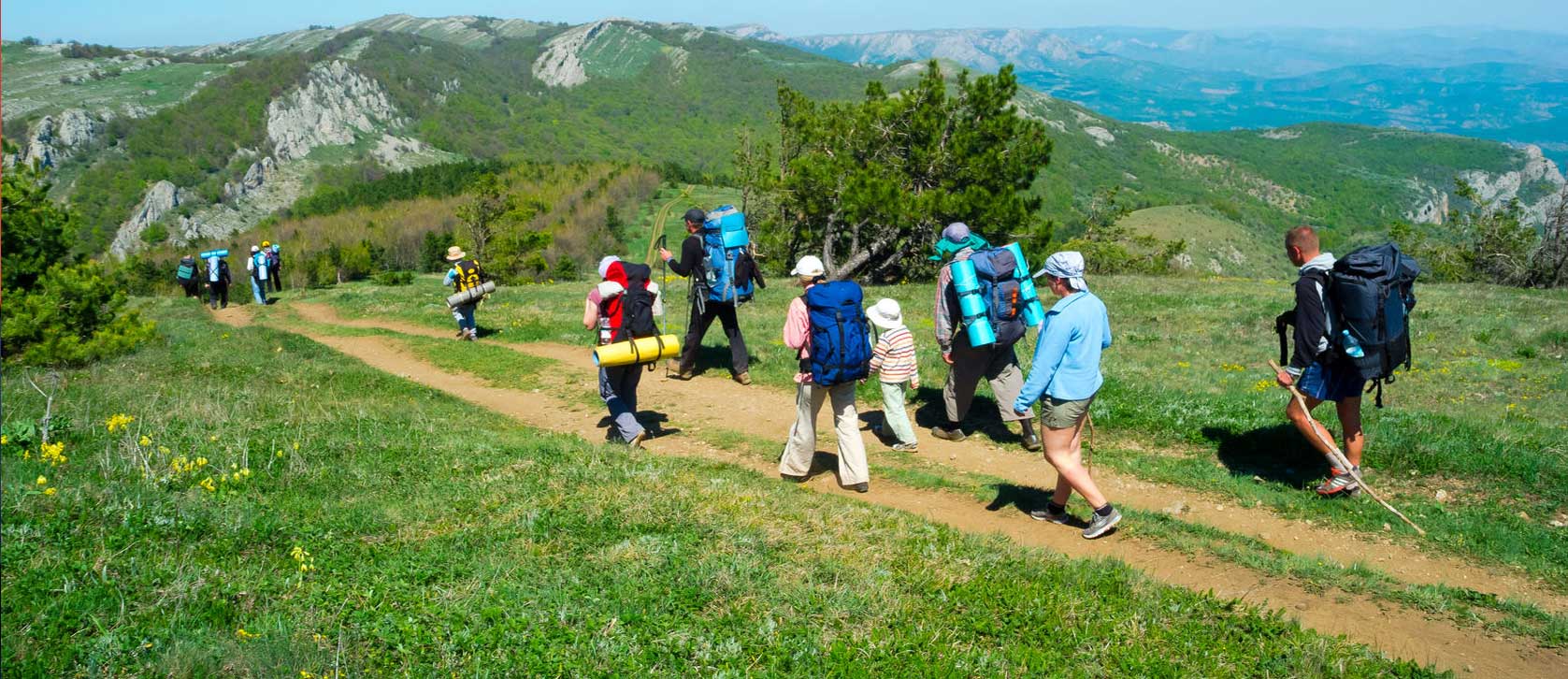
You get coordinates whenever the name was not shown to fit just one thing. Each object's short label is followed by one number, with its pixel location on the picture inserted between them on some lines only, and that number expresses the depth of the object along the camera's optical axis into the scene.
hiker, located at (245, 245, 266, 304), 26.95
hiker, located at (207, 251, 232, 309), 25.81
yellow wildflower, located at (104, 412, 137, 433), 8.28
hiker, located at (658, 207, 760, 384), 12.72
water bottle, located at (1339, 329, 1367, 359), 8.01
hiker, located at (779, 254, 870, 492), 8.30
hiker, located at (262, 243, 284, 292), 29.02
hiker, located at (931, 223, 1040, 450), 9.92
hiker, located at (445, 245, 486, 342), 18.20
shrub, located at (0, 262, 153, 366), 13.75
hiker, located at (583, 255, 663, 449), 9.80
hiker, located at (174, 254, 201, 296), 28.81
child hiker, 9.33
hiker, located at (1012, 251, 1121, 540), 7.21
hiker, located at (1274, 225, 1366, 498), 8.09
